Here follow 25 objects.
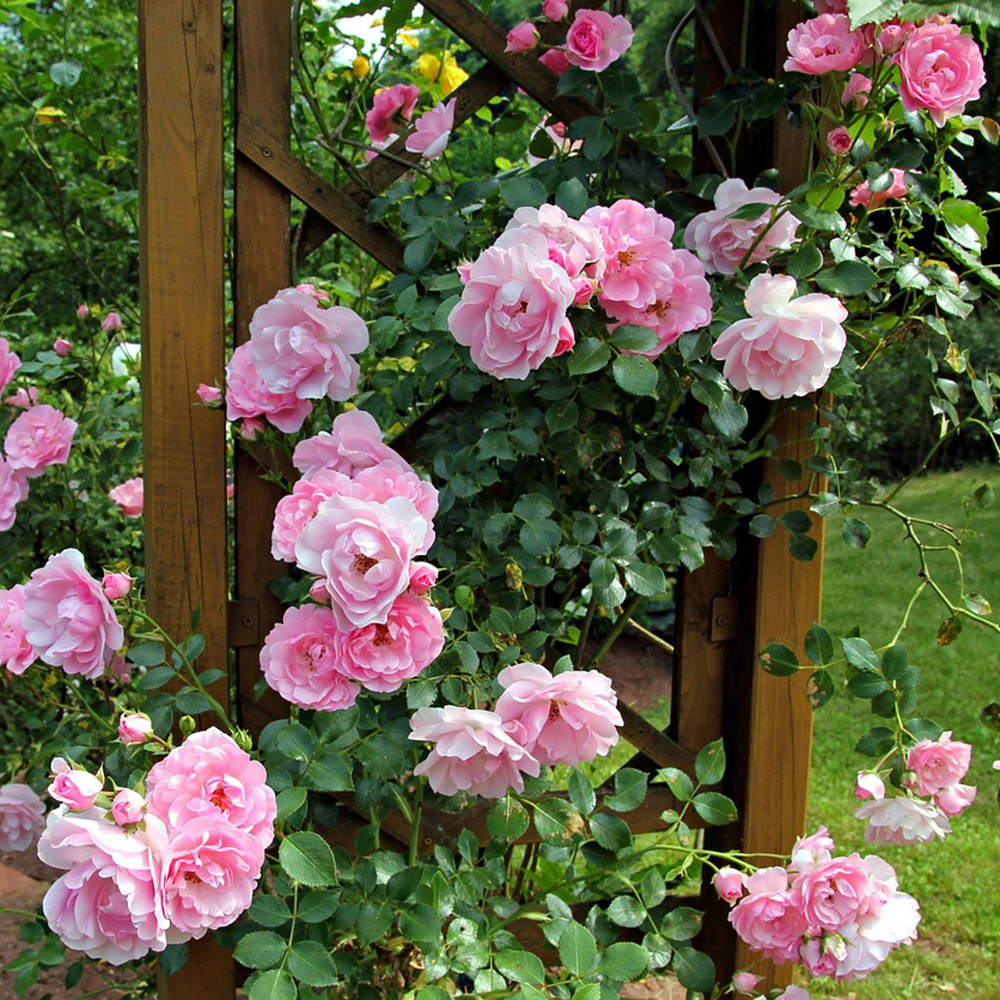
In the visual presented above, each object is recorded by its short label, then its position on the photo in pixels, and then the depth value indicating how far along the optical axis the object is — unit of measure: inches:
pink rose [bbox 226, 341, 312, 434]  53.4
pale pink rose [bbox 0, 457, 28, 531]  63.8
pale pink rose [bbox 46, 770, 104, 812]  39.0
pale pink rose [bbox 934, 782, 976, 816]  52.7
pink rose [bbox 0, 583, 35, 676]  52.7
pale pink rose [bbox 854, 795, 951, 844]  52.0
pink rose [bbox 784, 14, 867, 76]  50.5
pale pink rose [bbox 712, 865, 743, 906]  49.8
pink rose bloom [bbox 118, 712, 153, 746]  44.0
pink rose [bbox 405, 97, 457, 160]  57.6
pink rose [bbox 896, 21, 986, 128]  49.5
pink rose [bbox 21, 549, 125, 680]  49.1
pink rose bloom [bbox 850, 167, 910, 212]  55.6
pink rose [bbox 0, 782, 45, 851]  63.8
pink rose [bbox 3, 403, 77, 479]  64.3
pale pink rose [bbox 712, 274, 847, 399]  48.4
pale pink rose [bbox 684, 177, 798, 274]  55.0
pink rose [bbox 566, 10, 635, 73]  55.1
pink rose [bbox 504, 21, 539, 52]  57.0
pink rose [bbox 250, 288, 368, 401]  52.4
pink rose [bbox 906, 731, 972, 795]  52.6
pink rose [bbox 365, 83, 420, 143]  64.2
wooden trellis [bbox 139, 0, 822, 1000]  55.5
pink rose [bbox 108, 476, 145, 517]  73.9
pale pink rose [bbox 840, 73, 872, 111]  53.6
